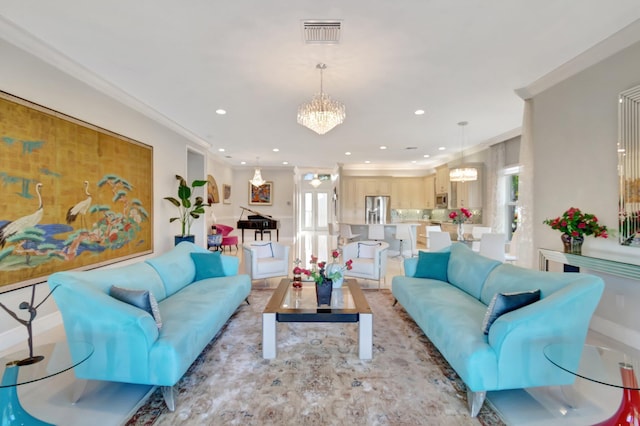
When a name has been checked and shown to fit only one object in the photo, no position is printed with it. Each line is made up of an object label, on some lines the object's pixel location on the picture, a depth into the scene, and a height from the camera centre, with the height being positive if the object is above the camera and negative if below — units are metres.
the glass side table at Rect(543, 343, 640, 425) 1.52 -0.83
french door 15.71 +0.15
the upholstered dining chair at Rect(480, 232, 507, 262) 4.97 -0.56
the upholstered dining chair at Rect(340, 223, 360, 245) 8.21 -0.55
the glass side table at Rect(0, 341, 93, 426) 1.56 -0.82
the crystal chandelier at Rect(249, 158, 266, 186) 9.87 +1.10
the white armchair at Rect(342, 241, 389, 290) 4.87 -0.79
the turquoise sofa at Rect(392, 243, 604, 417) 1.88 -0.84
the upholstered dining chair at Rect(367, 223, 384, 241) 7.68 -0.49
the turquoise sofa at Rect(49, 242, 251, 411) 1.94 -0.83
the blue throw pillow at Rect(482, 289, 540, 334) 2.07 -0.63
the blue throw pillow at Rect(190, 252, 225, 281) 3.72 -0.64
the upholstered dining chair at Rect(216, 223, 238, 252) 8.56 -0.70
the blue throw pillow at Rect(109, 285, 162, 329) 2.13 -0.61
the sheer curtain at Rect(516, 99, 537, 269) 4.27 +0.24
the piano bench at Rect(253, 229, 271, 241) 10.54 -0.63
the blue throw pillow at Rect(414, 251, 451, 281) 3.72 -0.66
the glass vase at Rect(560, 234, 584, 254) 3.30 -0.35
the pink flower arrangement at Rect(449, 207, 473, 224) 5.61 -0.07
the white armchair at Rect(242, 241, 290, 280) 4.79 -0.77
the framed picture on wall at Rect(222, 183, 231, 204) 10.53 +0.71
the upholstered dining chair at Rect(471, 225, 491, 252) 5.92 -0.49
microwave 8.95 +0.35
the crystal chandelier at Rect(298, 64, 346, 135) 3.57 +1.19
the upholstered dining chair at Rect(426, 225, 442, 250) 7.22 -0.38
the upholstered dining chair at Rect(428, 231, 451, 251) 5.63 -0.52
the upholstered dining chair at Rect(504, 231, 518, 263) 5.22 -0.76
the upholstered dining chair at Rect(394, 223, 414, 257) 7.11 -0.50
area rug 1.92 -1.29
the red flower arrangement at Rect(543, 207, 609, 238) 3.14 -0.14
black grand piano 10.36 -0.37
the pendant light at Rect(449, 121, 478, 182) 6.93 +0.90
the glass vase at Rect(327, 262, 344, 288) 3.06 -0.60
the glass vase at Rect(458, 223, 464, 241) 5.68 -0.41
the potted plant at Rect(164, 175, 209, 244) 5.68 +0.13
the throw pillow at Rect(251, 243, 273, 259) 5.12 -0.63
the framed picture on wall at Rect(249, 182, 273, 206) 11.72 +0.74
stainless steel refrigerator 10.60 +0.17
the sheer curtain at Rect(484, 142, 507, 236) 6.94 +0.49
